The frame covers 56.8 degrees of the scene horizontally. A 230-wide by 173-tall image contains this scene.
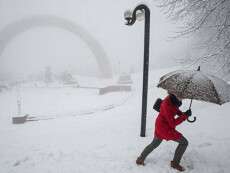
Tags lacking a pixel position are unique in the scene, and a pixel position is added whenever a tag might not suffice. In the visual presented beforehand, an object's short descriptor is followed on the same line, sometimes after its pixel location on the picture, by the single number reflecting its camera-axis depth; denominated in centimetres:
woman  403
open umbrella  376
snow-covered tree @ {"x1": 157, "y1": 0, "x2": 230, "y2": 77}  720
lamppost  604
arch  4791
